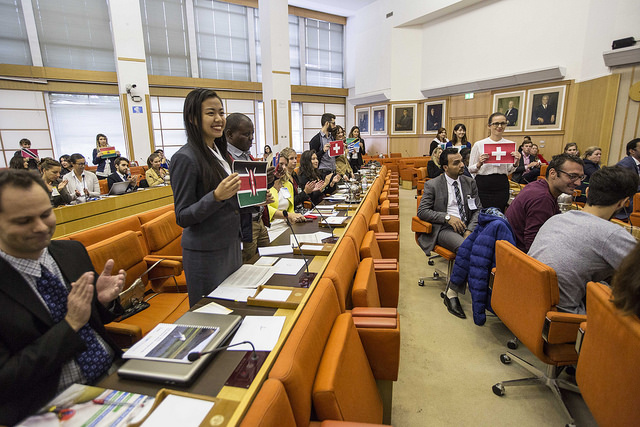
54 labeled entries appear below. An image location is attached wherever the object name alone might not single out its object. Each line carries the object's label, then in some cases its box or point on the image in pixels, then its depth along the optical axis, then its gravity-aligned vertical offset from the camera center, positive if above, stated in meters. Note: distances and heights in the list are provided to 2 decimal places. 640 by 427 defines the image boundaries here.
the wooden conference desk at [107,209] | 3.90 -0.84
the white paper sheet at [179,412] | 0.82 -0.67
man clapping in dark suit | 0.85 -0.46
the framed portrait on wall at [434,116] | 11.83 +0.96
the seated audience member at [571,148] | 6.11 -0.13
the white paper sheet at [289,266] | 1.85 -0.69
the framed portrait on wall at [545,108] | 8.41 +0.85
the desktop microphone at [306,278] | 1.68 -0.69
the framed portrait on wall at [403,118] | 12.73 +0.95
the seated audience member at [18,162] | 4.22 -0.16
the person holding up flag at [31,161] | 4.60 -0.18
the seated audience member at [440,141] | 7.09 +0.04
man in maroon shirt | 2.45 -0.43
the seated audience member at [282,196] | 2.90 -0.48
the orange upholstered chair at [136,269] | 1.97 -0.84
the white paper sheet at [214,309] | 1.40 -0.68
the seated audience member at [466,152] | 4.92 -0.15
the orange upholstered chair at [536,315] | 1.64 -0.90
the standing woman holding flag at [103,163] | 6.52 -0.30
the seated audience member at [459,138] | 5.39 +0.07
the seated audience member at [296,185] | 3.62 -0.44
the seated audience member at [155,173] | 6.30 -0.50
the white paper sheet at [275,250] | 2.20 -0.69
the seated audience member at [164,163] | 8.10 -0.39
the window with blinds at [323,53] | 14.25 +3.96
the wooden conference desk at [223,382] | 0.90 -0.69
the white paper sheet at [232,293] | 1.52 -0.68
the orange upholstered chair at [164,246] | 2.44 -0.81
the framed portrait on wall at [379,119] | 13.56 +0.98
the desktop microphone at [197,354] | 1.02 -0.63
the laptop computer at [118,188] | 5.05 -0.61
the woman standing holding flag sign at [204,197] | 1.49 -0.23
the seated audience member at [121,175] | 5.46 -0.46
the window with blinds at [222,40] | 11.88 +3.85
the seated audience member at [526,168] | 5.62 -0.47
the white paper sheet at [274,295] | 1.47 -0.67
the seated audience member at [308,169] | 4.25 -0.31
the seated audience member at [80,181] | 4.67 -0.48
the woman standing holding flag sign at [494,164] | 3.59 -0.25
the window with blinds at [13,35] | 8.83 +3.02
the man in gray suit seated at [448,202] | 3.26 -0.60
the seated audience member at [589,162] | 4.73 -0.32
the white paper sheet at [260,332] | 1.16 -0.68
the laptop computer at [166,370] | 0.97 -0.65
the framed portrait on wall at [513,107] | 9.33 +0.99
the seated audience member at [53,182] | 3.98 -0.41
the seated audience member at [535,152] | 6.87 -0.22
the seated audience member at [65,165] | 5.33 -0.27
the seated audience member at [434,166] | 6.11 -0.43
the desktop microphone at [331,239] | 2.37 -0.68
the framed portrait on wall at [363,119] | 14.43 +1.07
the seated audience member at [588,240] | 1.68 -0.51
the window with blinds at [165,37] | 10.86 +3.64
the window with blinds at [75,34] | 9.41 +3.32
